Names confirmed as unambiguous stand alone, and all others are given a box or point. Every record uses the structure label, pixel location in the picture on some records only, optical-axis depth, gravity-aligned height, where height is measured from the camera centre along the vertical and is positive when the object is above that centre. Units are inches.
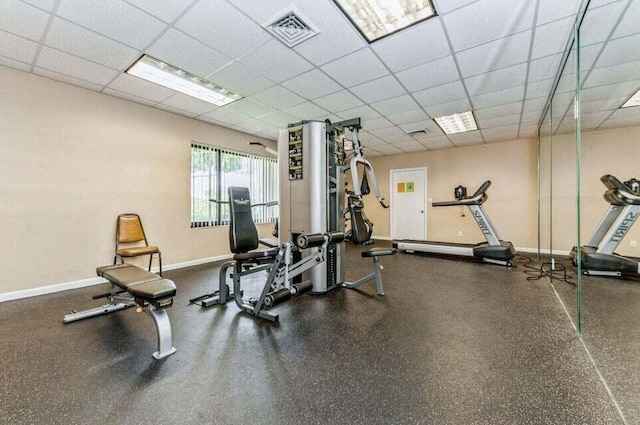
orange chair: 140.4 -15.2
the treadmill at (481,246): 184.1 -27.6
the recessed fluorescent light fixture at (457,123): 184.9 +64.4
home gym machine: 107.0 -2.3
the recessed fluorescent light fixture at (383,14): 83.4 +64.3
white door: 288.7 +7.5
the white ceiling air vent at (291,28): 87.2 +62.6
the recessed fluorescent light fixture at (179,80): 119.3 +65.4
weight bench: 73.5 -24.0
